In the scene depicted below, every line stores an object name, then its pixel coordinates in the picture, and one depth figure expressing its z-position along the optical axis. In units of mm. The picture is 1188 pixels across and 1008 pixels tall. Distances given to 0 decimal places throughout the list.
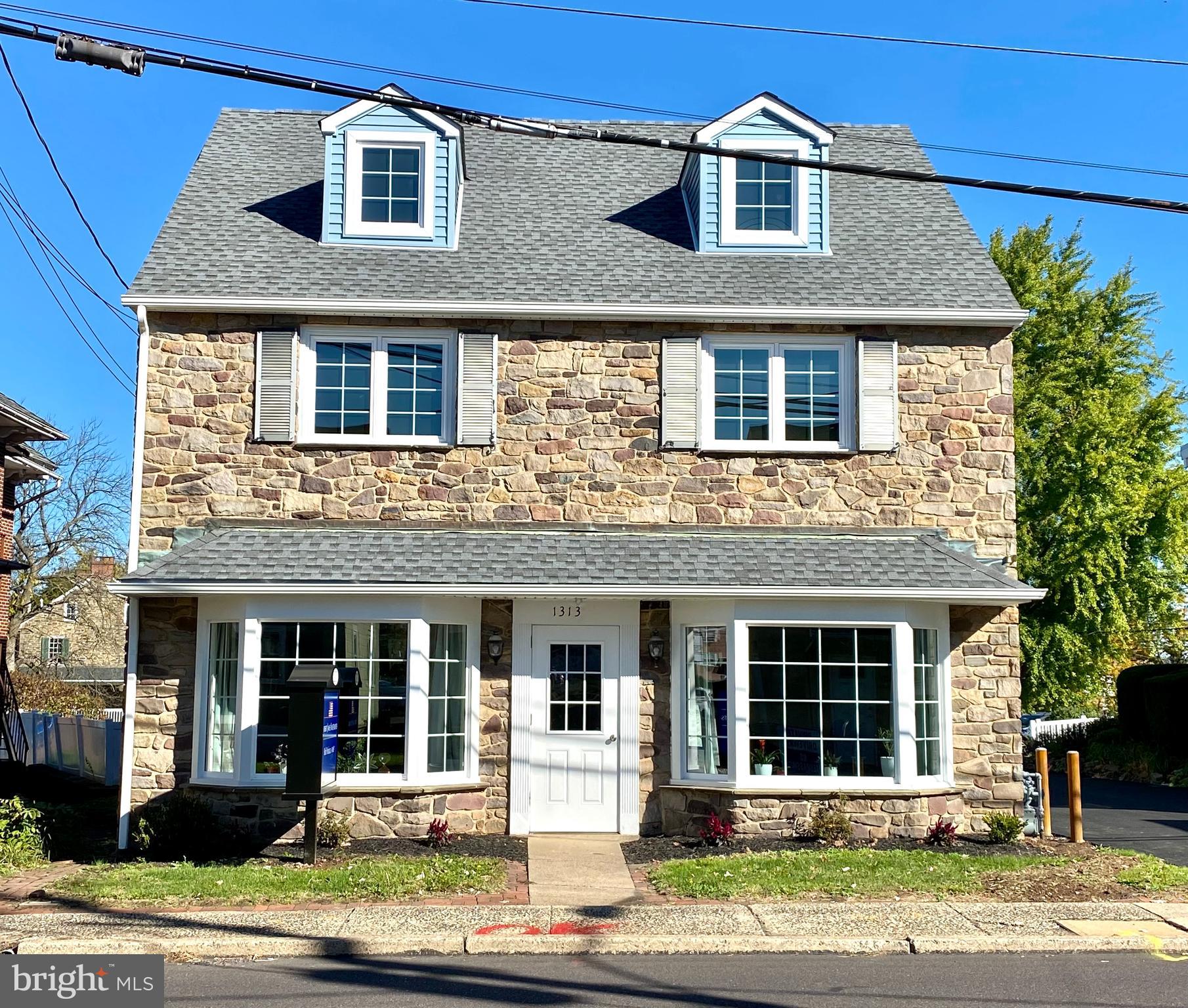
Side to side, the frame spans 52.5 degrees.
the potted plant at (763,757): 12672
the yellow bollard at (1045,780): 13373
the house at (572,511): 12562
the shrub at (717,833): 12227
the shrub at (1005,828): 12477
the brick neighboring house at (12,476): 20344
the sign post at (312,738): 11086
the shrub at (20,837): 11867
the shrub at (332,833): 12078
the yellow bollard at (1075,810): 12930
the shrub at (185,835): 11984
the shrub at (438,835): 12203
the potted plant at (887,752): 12727
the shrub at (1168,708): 22266
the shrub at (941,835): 12375
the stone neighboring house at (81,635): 39938
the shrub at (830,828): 12242
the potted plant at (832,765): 12688
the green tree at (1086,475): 28141
